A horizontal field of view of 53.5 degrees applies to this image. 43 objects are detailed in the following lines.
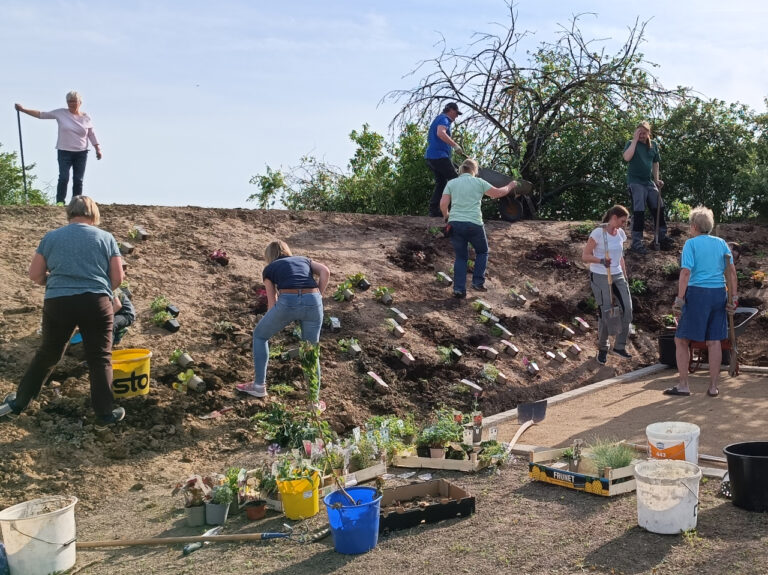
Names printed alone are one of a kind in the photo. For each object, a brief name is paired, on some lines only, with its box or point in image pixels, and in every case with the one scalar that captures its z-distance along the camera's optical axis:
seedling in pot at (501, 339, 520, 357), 9.28
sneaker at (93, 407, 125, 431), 6.08
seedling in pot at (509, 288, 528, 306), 10.88
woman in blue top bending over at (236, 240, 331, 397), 6.65
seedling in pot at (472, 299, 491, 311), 10.17
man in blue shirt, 11.91
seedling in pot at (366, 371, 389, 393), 7.78
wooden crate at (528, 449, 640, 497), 4.94
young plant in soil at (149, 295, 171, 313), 8.09
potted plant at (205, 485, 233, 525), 4.85
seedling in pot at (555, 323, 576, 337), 10.29
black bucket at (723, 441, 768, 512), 4.49
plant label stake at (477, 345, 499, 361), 9.04
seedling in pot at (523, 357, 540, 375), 9.02
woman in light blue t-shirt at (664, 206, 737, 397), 7.23
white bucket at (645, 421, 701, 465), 5.04
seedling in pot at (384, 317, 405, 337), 8.84
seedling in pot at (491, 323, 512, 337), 9.69
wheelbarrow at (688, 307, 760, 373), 8.47
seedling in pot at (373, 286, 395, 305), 9.57
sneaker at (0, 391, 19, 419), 6.10
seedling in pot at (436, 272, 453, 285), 10.82
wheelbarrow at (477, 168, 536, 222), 12.93
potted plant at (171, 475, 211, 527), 4.85
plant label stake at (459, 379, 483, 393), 8.15
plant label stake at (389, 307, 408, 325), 9.25
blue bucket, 4.24
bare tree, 16.55
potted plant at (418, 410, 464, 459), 5.80
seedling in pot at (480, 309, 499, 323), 9.88
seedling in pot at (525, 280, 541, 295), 11.30
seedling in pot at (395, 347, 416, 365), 8.38
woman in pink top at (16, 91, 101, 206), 10.25
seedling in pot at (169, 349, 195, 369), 7.32
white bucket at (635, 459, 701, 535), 4.25
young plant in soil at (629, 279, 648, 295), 11.86
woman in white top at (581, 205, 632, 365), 8.78
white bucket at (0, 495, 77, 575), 4.18
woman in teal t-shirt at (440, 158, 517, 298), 9.85
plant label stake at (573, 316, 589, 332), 10.67
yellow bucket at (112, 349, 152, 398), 6.54
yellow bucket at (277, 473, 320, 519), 4.82
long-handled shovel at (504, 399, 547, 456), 6.75
